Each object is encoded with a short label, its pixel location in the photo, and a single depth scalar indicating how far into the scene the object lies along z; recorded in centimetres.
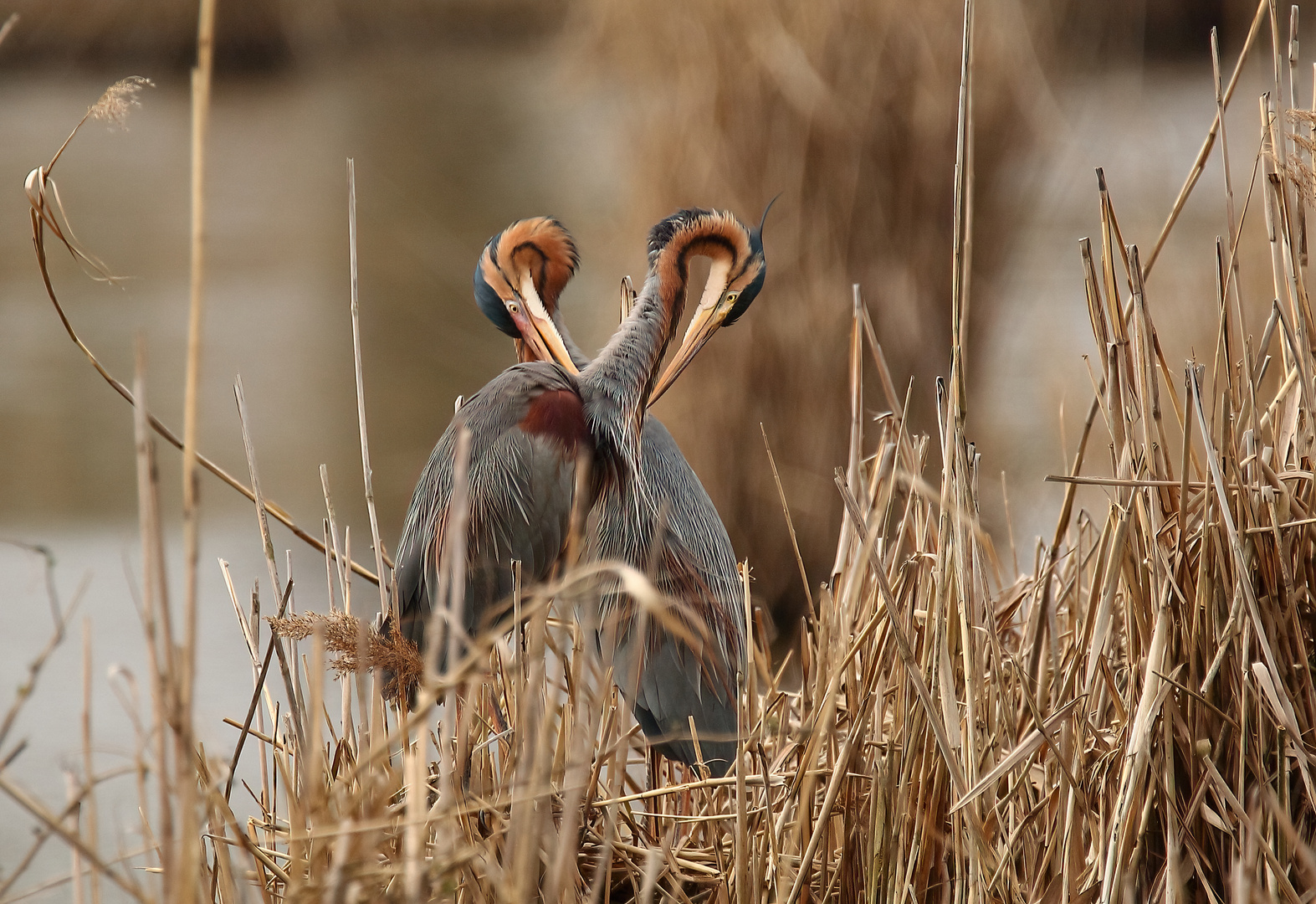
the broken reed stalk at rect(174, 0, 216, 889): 1693
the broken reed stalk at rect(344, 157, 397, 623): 2388
